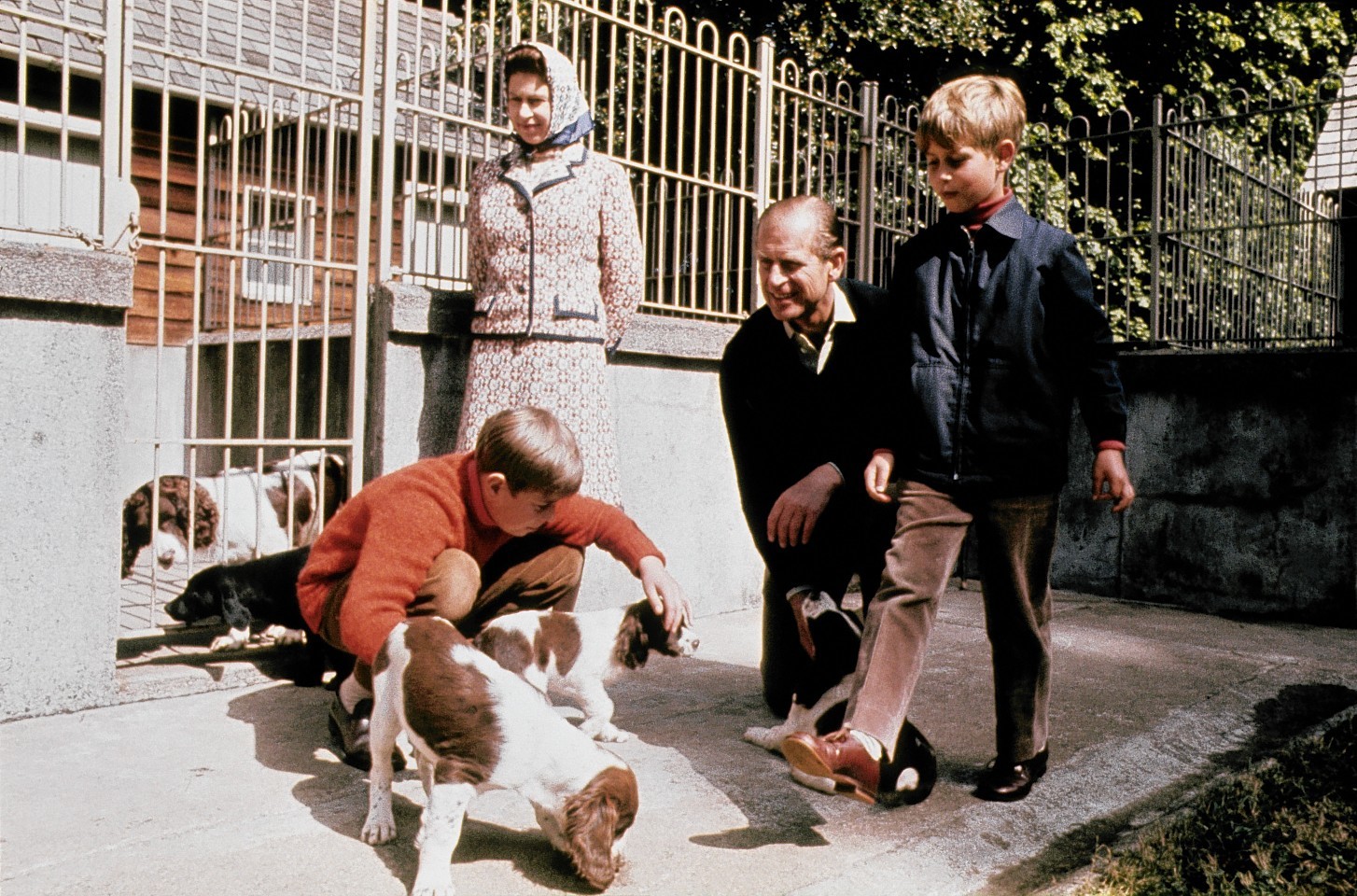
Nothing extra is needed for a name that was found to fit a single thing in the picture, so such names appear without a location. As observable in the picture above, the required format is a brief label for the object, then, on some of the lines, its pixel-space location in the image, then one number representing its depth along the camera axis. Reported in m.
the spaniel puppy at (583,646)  3.37
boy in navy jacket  3.00
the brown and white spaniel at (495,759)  2.34
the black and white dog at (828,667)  3.33
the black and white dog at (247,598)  4.46
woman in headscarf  4.48
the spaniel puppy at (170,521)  4.96
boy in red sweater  2.71
